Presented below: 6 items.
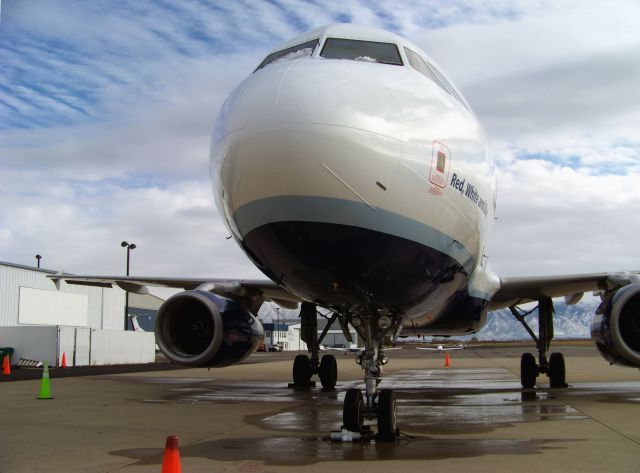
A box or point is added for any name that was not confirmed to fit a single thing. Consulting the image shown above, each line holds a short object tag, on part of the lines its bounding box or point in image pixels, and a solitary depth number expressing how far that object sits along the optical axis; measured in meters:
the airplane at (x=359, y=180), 5.71
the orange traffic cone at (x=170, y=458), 4.62
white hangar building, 29.83
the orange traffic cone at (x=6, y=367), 24.27
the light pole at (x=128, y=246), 43.48
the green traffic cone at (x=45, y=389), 13.25
